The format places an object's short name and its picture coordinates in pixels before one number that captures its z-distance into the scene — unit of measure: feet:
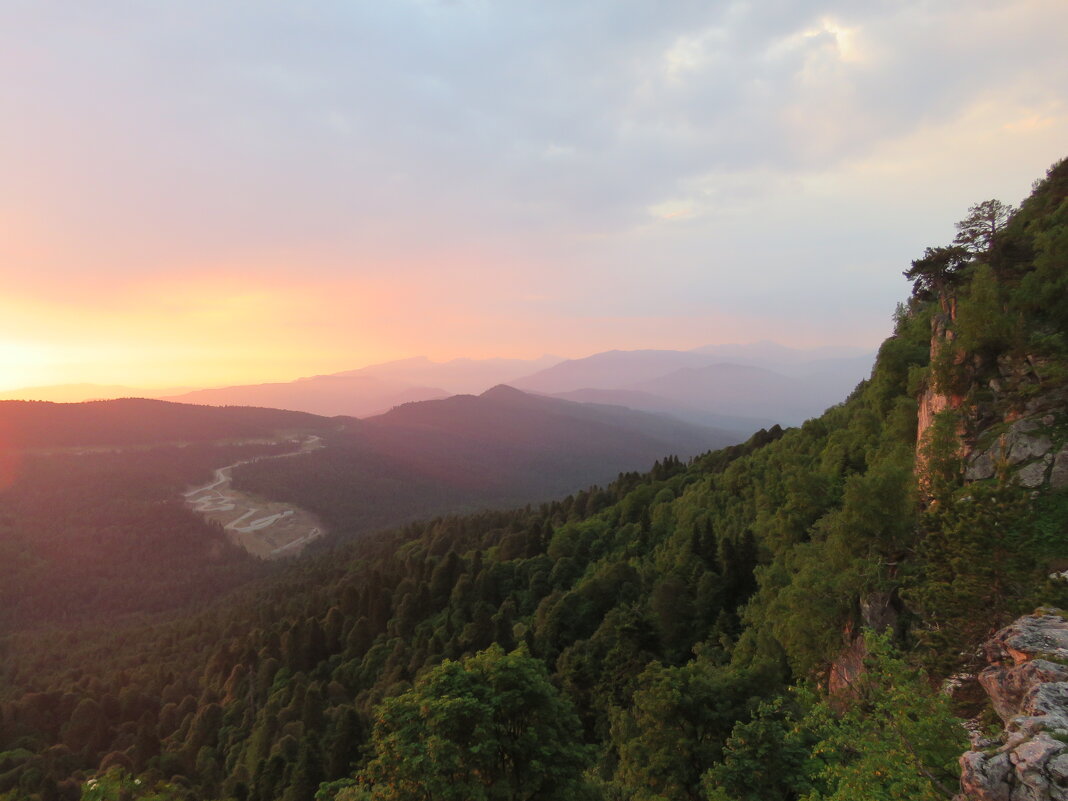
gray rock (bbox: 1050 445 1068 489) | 56.44
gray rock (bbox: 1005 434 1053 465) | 60.29
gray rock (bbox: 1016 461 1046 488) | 57.88
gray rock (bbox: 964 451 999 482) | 65.21
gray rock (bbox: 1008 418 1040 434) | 62.54
